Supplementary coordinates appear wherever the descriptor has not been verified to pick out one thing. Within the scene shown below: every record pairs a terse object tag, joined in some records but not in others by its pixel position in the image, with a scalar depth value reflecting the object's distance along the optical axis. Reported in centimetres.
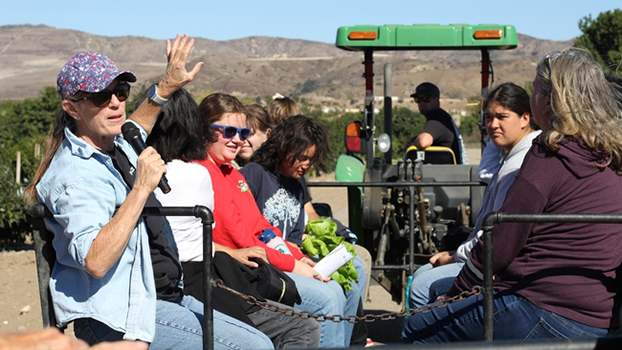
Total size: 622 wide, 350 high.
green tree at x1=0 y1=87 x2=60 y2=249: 938
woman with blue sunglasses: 349
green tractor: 578
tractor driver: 654
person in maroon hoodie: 263
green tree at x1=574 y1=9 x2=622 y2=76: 3138
